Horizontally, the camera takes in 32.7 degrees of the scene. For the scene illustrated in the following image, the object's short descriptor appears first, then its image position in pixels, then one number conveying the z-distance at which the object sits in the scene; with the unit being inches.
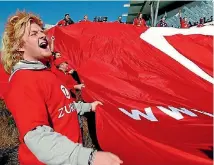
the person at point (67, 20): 301.6
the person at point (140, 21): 411.1
